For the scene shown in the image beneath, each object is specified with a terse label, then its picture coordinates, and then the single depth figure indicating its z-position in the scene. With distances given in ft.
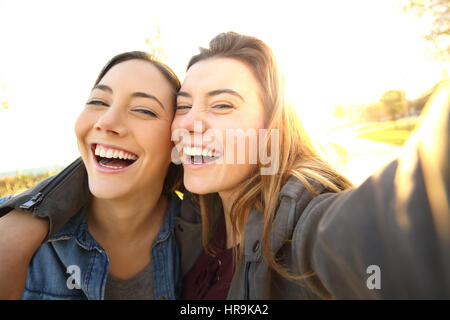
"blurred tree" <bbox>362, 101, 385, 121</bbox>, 158.51
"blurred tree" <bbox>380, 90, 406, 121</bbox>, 114.42
